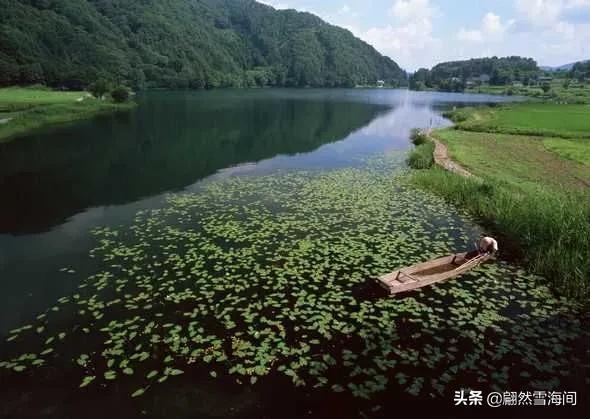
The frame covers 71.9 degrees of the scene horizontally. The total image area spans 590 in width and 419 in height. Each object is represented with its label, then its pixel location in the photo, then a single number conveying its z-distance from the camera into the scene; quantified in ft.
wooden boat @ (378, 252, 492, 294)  48.24
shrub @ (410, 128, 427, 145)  166.71
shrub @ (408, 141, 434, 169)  120.06
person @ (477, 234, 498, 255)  56.95
